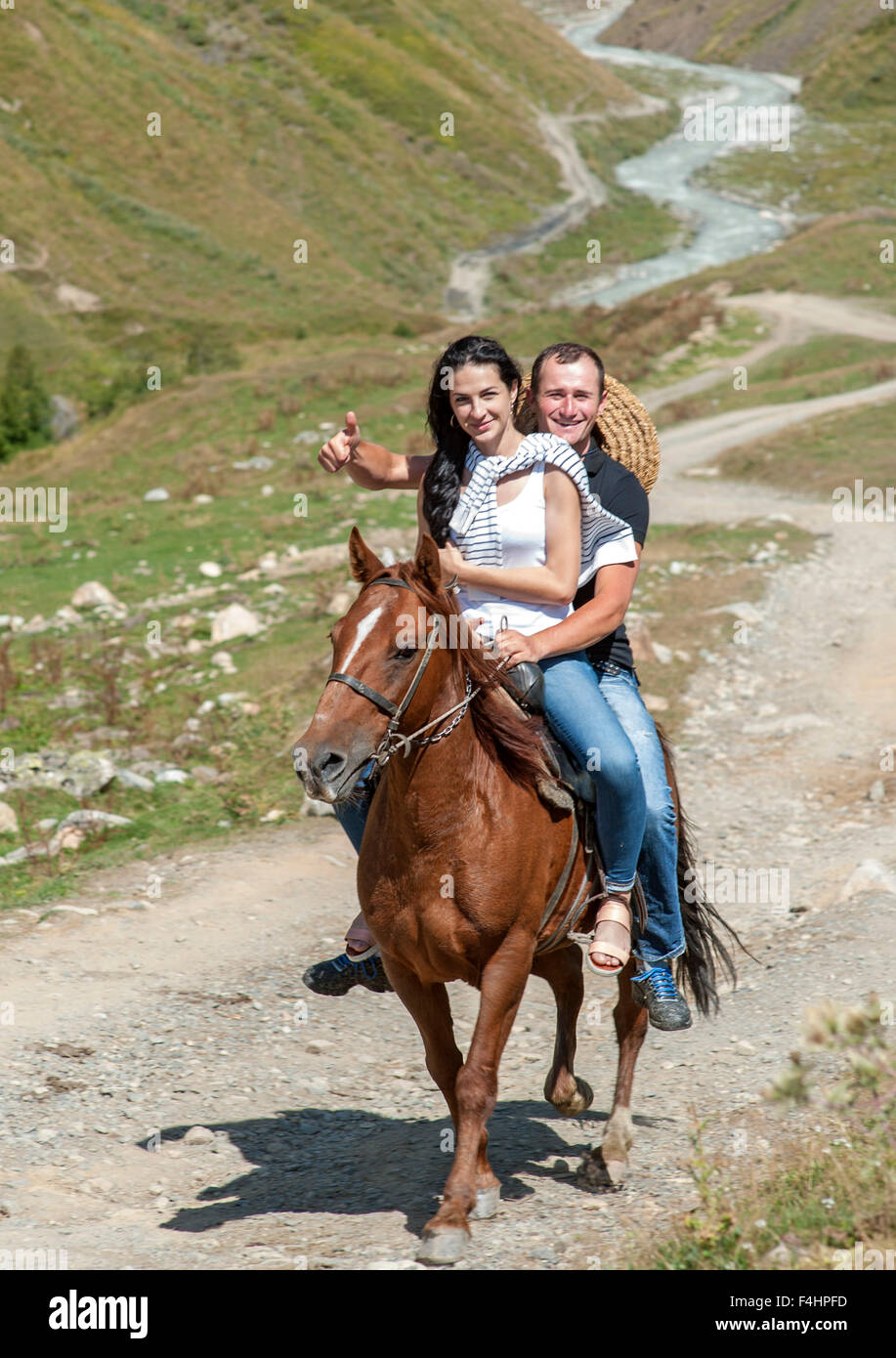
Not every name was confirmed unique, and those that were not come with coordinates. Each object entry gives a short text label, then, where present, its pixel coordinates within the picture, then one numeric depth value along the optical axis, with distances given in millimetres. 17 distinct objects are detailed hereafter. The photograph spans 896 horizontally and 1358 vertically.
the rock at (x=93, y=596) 17875
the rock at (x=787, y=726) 12695
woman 5047
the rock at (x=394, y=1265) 4777
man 5312
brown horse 4559
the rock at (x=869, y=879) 8961
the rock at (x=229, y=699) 13852
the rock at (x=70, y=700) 14170
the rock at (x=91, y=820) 11039
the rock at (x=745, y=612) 15641
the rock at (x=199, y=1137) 6422
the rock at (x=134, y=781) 11938
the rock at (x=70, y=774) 11727
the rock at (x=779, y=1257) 4282
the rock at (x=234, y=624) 15966
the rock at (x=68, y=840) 10773
